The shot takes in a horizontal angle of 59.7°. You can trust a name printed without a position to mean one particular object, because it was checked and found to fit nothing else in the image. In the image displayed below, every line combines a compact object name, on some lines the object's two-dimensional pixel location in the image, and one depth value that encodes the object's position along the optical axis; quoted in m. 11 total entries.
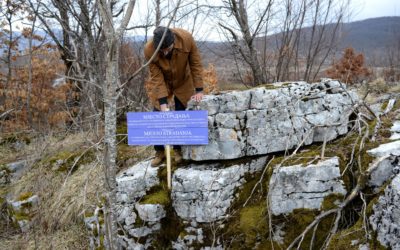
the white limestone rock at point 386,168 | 3.06
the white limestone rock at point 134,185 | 4.13
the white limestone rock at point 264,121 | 3.85
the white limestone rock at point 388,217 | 2.42
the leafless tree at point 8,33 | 8.23
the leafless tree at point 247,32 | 6.43
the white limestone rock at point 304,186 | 3.32
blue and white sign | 3.82
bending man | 3.92
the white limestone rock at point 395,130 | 3.61
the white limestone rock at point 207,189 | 3.68
